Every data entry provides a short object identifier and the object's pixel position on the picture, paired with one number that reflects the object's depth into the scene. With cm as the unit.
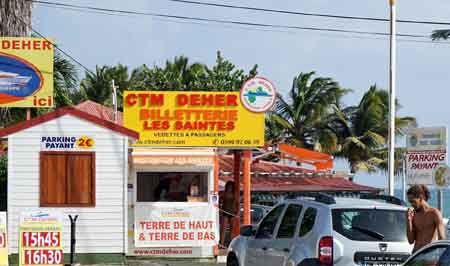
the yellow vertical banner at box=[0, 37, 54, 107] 2839
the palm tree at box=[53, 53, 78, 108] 3200
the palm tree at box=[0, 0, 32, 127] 3033
